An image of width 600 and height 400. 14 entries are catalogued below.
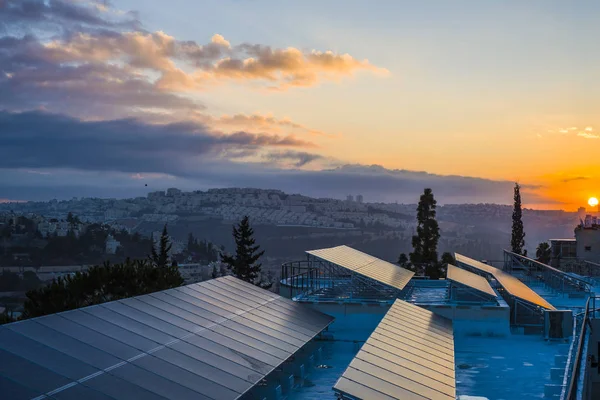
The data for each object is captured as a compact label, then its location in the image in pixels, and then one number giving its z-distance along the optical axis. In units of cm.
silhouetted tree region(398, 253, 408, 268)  5384
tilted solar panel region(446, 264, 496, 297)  2399
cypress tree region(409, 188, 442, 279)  5288
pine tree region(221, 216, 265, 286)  5391
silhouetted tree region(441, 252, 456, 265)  5403
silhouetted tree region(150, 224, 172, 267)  5441
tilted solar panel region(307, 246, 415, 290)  2459
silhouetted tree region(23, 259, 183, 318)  3018
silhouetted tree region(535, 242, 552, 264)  5965
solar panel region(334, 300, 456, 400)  1081
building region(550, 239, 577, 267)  5551
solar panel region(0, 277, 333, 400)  991
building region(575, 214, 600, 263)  5242
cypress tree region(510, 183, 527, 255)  6190
